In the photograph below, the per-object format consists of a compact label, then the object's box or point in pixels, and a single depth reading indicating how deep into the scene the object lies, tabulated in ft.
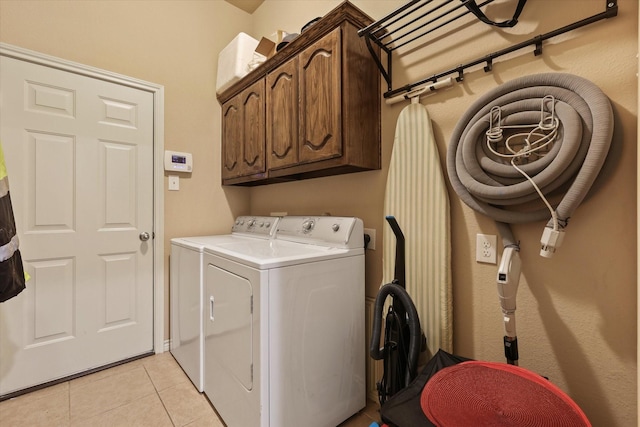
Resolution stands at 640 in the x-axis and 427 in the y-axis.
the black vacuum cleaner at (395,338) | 3.96
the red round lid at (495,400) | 2.49
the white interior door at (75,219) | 5.95
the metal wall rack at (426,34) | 3.54
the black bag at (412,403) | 2.85
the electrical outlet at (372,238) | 5.73
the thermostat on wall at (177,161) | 7.61
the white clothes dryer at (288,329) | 4.10
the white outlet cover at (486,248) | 4.18
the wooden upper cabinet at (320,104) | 5.04
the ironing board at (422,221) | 4.50
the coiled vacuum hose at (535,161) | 3.12
